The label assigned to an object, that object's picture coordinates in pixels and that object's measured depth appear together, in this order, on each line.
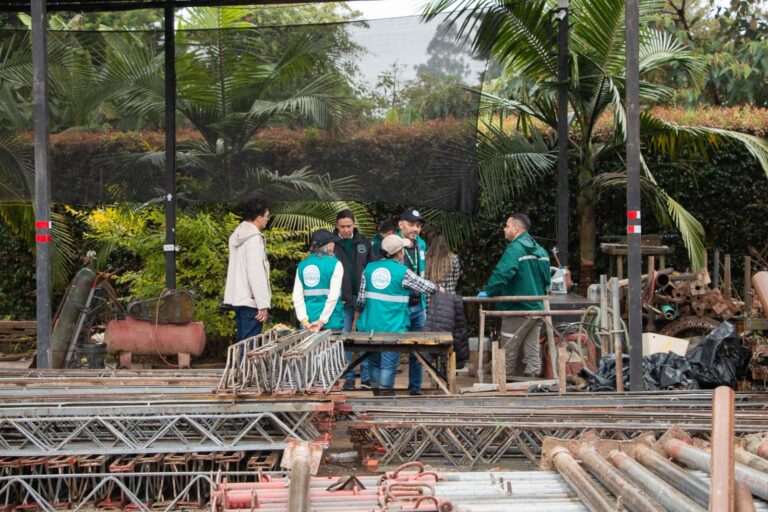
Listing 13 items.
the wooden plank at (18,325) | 14.14
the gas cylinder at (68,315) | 11.73
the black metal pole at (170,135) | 12.00
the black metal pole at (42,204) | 9.73
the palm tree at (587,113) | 12.81
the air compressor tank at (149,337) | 11.38
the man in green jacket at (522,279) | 11.13
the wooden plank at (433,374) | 9.52
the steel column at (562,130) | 12.22
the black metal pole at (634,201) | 9.32
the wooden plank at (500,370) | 10.02
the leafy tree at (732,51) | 19.25
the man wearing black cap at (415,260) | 10.84
